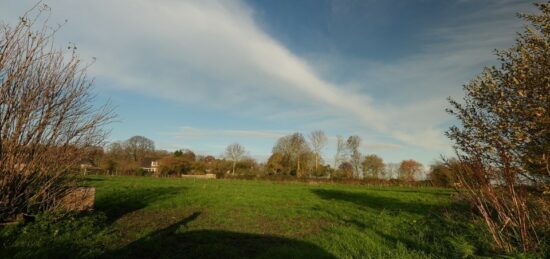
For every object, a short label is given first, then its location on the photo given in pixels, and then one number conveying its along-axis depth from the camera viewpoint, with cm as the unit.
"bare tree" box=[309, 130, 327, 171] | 7119
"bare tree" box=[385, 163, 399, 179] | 7556
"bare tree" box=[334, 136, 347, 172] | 7212
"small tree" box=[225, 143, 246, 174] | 8336
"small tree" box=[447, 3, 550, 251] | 598
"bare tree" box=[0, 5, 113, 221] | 702
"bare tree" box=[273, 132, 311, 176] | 7189
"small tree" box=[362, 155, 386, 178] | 7356
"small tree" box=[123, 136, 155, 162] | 9483
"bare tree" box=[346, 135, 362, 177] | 7269
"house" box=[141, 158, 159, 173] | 9691
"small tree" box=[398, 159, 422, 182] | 8384
